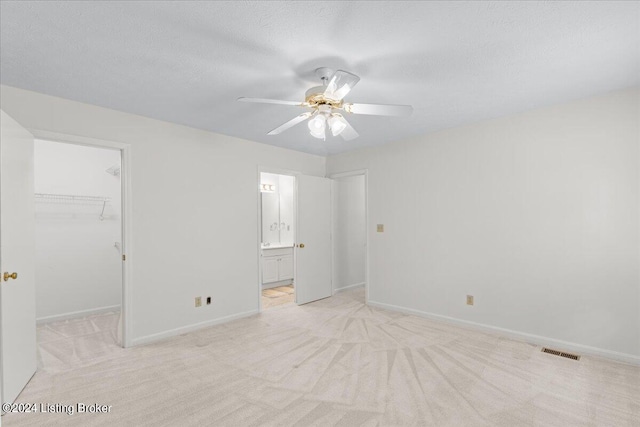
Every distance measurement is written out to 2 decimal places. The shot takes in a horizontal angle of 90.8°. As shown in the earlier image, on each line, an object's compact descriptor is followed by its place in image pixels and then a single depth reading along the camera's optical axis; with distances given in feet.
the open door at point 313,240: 15.65
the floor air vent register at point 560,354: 9.32
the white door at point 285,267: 19.58
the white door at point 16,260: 6.95
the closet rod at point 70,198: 13.21
